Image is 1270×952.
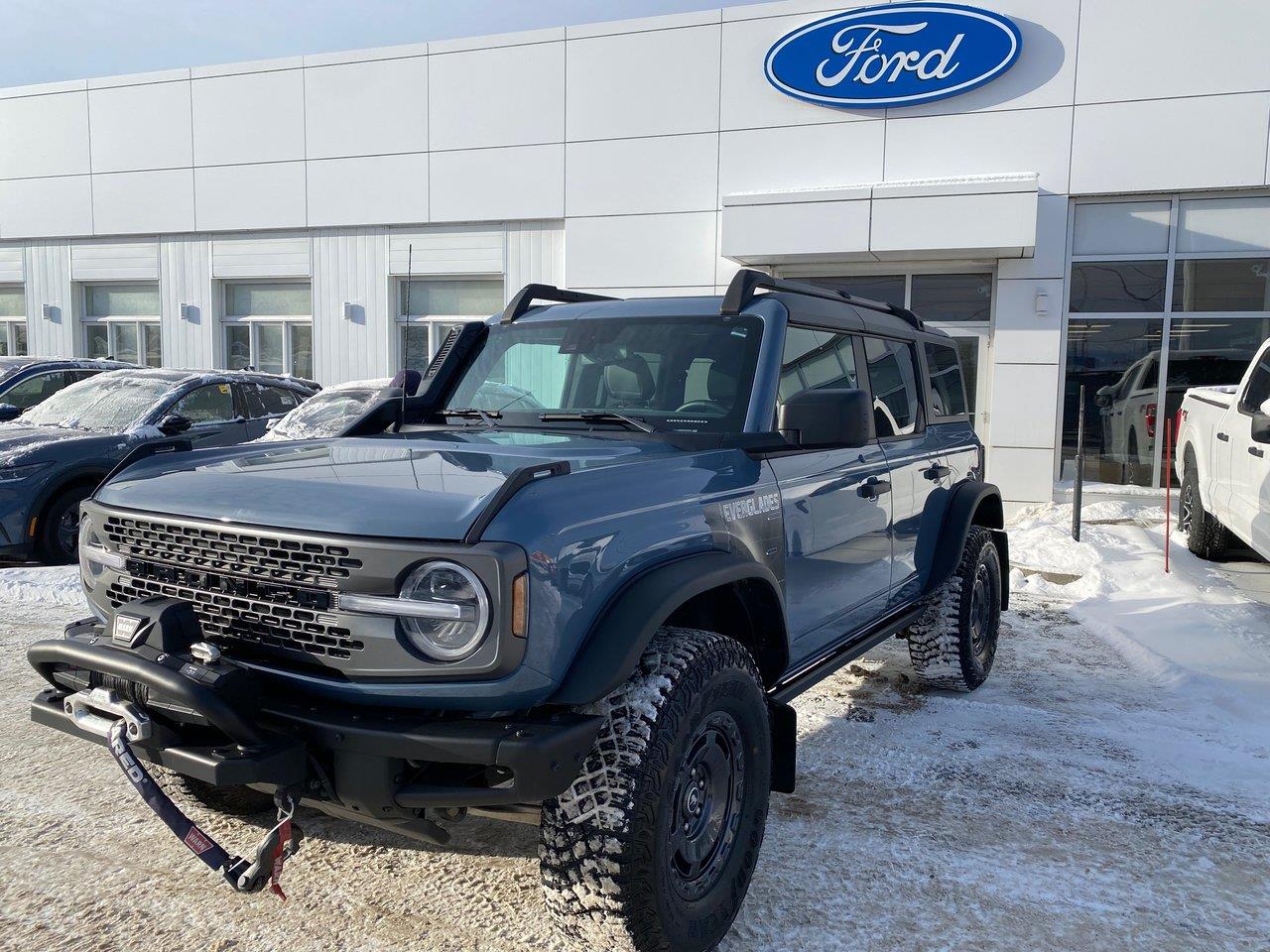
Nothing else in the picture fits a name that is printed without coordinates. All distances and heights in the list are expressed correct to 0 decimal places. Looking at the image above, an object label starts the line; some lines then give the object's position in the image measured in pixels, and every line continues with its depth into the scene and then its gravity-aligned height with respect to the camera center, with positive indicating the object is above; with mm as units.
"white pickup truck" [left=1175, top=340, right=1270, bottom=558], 6605 -668
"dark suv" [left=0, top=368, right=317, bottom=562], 7664 -608
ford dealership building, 11781 +2558
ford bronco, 2338 -697
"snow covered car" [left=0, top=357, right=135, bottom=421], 10539 -187
